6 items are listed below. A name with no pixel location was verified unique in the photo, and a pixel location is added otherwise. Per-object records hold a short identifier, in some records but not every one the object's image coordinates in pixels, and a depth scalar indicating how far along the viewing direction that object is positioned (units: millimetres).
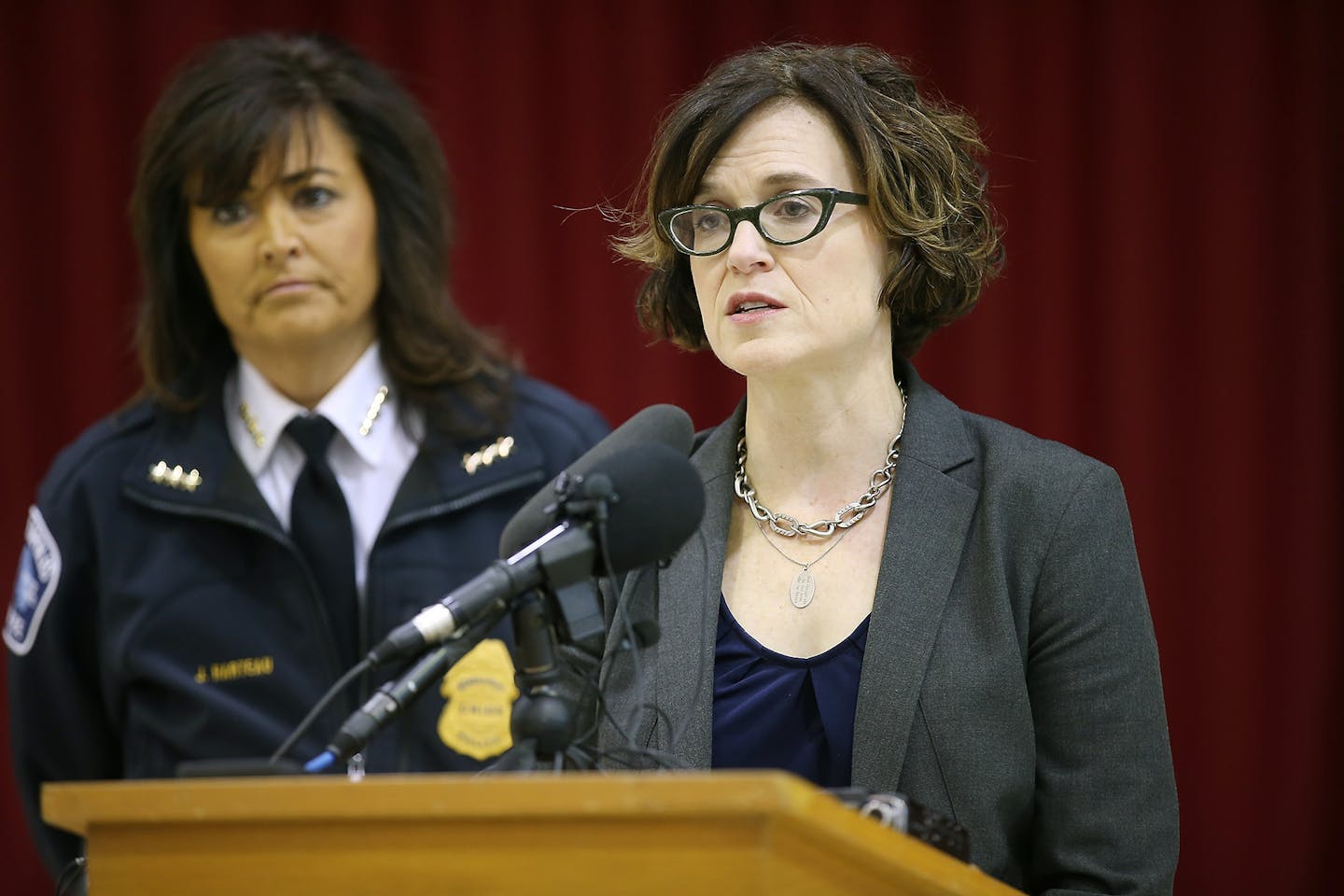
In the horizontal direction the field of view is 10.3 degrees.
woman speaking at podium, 5012
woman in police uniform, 5450
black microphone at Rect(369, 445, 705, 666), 4750
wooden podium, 4650
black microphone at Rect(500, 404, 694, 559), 4845
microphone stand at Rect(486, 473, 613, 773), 4776
